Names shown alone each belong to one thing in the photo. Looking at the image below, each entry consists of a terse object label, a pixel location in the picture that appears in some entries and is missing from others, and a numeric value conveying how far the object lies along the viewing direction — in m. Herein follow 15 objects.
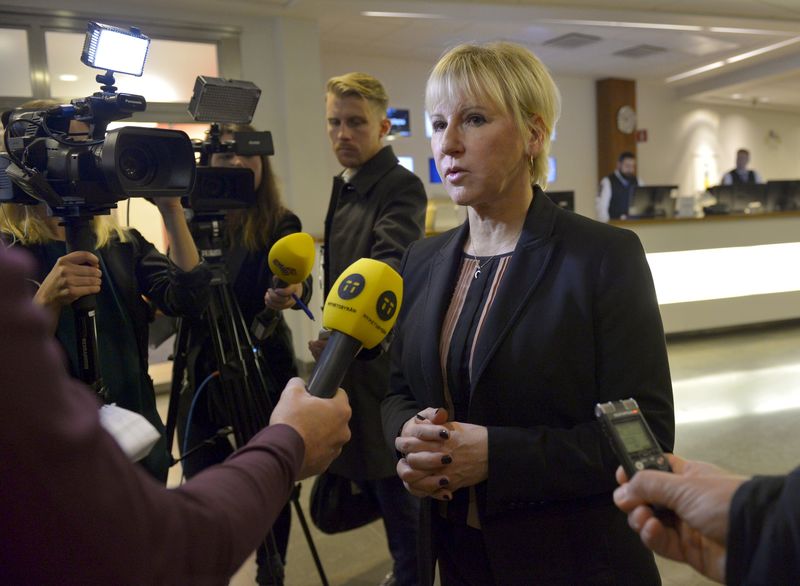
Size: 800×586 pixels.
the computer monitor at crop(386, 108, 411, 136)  6.84
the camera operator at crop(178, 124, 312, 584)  1.84
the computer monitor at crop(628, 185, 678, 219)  5.98
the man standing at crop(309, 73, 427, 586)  1.87
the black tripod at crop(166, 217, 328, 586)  1.66
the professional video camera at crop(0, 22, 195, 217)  1.19
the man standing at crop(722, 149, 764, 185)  9.56
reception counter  5.37
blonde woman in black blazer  1.01
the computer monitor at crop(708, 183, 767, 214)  6.26
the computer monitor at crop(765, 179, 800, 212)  6.42
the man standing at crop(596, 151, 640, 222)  8.15
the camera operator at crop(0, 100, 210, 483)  1.37
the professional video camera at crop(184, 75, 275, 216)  1.51
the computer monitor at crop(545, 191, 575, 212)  5.29
